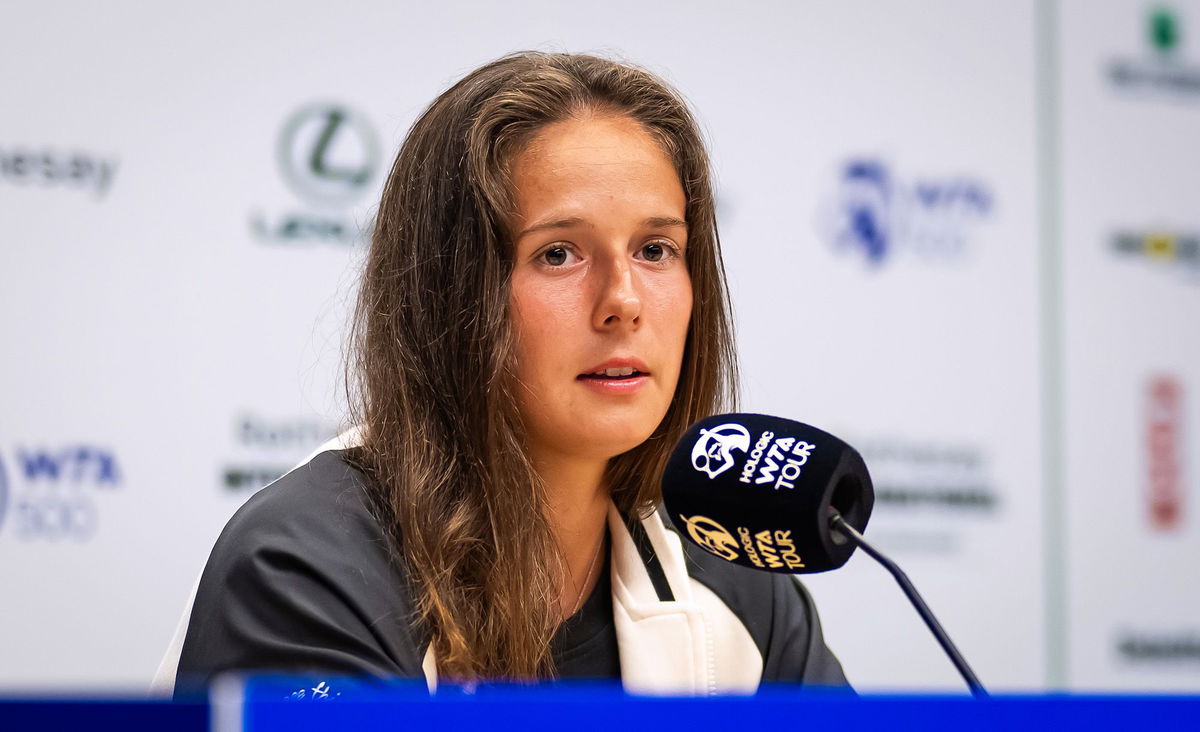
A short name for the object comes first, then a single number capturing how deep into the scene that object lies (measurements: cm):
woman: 367
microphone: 358
